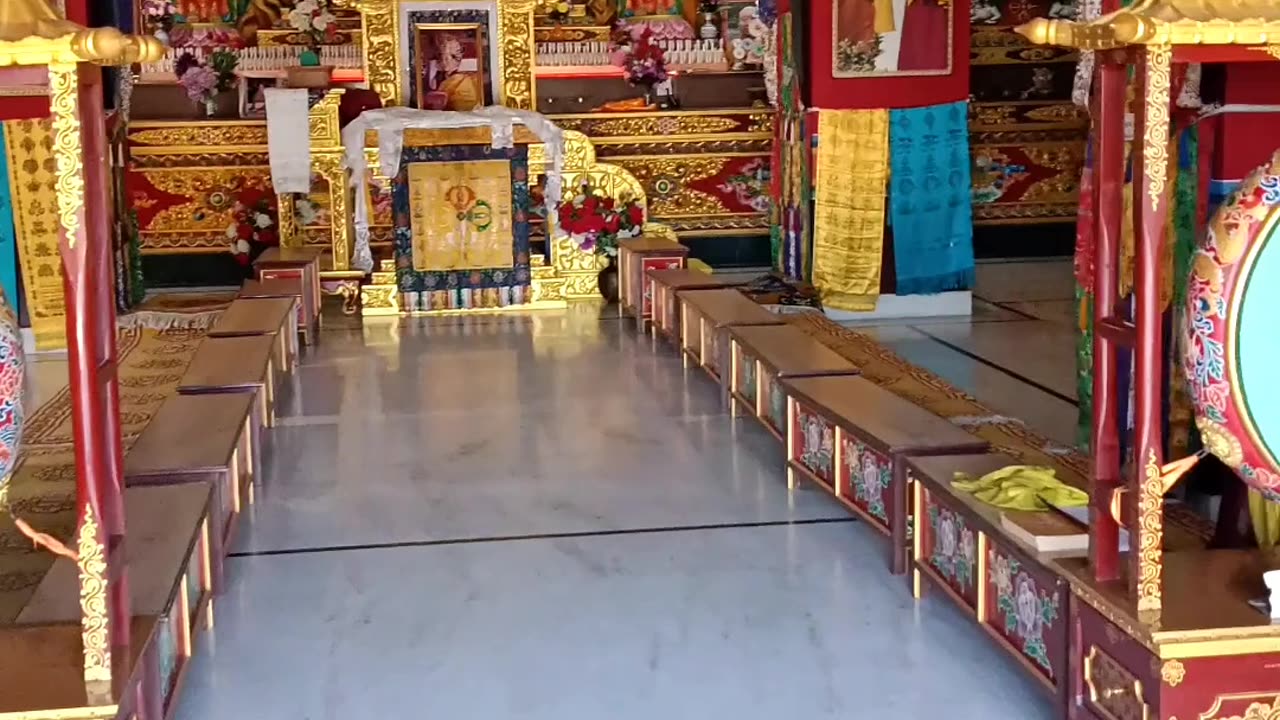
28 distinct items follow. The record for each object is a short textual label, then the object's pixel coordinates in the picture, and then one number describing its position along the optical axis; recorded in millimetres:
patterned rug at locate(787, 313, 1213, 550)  3928
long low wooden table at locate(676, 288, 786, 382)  5848
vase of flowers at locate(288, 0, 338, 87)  10578
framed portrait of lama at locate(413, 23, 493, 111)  9398
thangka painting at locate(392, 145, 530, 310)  8477
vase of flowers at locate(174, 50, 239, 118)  9898
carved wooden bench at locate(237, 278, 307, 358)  6957
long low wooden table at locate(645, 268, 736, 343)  6887
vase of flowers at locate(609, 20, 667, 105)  10320
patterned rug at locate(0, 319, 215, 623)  3867
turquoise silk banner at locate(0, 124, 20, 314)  7188
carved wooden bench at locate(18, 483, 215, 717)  2758
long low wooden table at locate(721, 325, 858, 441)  4871
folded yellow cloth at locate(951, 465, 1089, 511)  3145
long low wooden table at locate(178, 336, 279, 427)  4773
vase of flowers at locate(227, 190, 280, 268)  9594
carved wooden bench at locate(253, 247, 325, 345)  7559
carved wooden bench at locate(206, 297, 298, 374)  5812
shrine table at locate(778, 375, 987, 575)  3771
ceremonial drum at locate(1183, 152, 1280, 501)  2555
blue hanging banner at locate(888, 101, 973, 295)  7684
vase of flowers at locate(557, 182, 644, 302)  8664
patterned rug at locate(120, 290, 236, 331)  7863
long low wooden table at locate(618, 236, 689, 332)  7668
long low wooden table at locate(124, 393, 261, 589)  3729
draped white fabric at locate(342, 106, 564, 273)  8406
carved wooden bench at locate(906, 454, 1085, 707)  2828
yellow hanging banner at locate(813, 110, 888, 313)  7625
